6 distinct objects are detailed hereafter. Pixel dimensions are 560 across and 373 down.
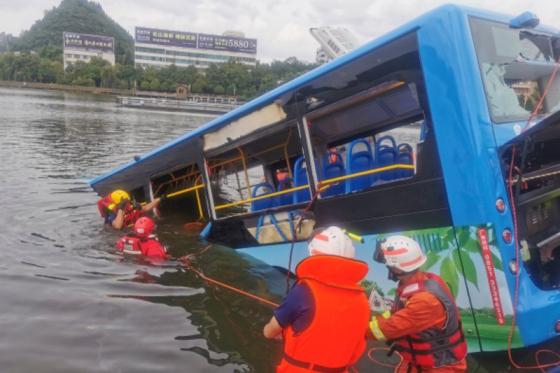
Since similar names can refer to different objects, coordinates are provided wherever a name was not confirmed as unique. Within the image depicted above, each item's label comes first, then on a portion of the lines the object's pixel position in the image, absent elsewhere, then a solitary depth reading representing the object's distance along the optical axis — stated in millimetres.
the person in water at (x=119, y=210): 9305
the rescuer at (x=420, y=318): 3443
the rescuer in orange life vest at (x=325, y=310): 3135
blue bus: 4082
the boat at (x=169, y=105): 58281
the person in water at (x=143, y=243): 7875
